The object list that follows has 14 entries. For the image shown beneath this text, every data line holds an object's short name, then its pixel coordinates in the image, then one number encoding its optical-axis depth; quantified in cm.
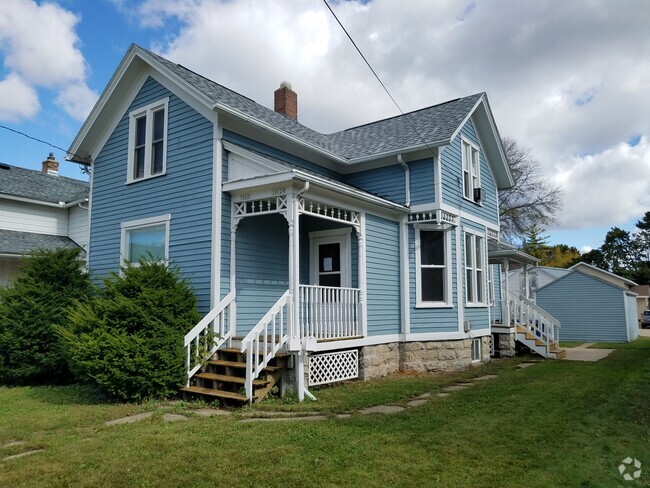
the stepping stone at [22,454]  498
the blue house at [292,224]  866
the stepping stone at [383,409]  690
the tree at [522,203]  3269
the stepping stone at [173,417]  650
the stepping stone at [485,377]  1028
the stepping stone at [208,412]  682
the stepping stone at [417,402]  740
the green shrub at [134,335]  757
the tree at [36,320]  962
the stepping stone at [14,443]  549
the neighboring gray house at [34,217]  1429
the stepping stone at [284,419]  638
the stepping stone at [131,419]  642
